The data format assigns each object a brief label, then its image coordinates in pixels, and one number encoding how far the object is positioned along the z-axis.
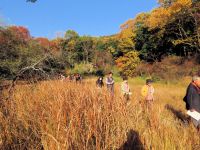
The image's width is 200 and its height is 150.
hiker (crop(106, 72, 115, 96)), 6.84
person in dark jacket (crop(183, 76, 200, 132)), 3.53
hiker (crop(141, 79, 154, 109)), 5.05
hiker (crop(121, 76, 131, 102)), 5.93
